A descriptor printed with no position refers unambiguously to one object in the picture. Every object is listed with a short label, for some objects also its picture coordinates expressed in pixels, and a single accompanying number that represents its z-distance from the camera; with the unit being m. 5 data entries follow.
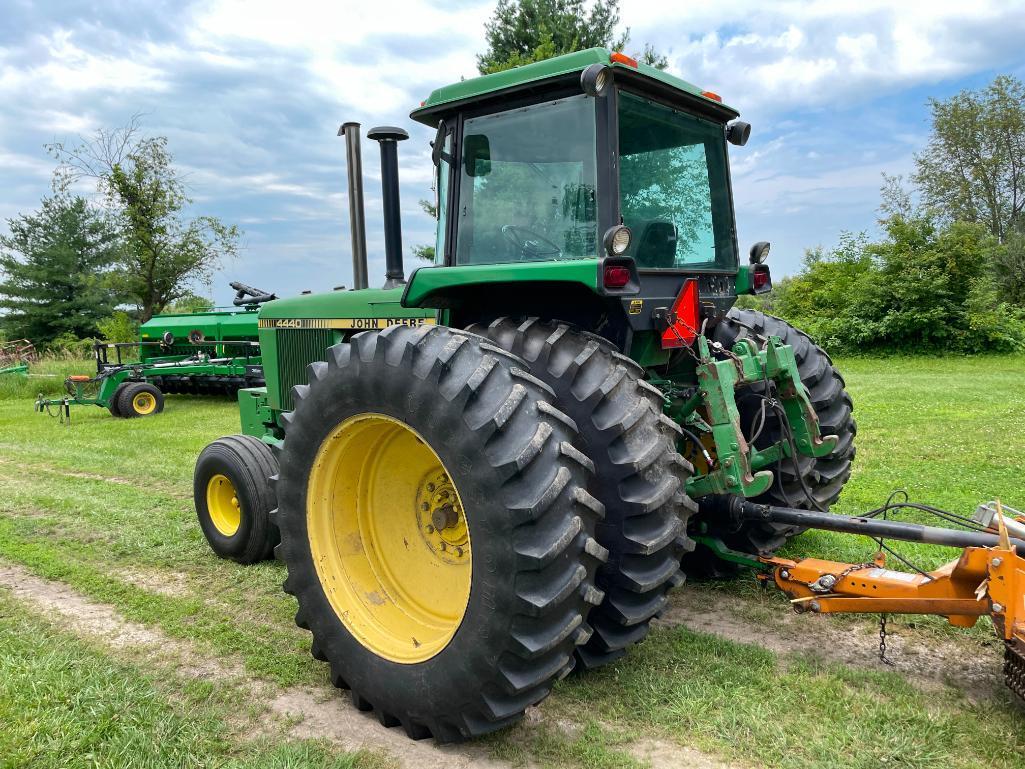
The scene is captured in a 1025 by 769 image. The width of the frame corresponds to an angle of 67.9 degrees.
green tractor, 2.45
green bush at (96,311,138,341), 17.78
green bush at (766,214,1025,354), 17.53
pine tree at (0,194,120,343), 29.31
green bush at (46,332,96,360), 20.75
